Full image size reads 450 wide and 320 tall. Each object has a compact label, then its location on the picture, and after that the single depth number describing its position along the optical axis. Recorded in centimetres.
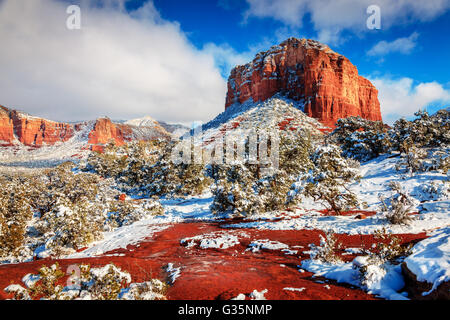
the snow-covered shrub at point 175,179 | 2841
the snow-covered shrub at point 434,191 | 1237
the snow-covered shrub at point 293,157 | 2405
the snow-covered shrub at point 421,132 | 2448
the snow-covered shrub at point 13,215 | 1184
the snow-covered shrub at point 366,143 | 2997
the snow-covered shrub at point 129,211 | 1812
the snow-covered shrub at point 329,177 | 1202
